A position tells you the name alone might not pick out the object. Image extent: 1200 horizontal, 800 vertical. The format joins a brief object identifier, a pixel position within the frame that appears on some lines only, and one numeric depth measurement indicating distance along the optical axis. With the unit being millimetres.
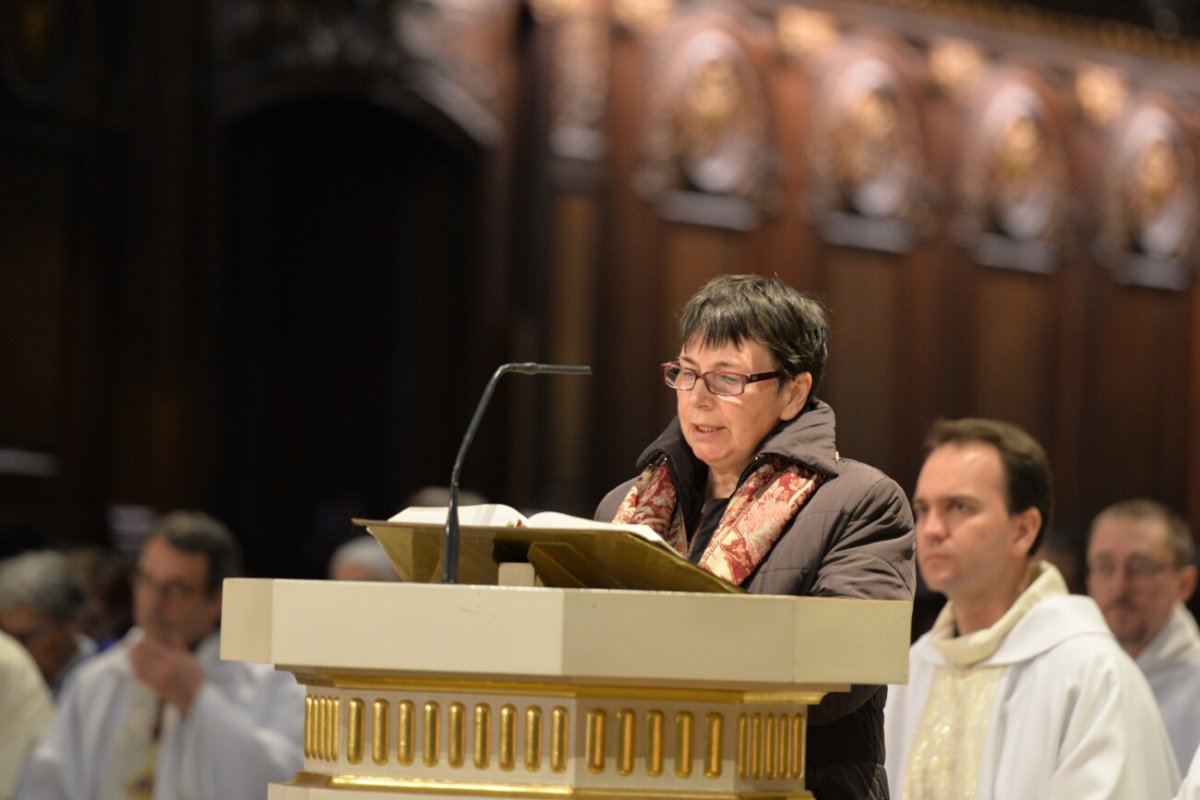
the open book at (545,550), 4957
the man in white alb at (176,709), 12531
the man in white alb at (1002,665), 8281
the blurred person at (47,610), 14250
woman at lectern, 5930
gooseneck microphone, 4937
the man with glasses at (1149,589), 11789
